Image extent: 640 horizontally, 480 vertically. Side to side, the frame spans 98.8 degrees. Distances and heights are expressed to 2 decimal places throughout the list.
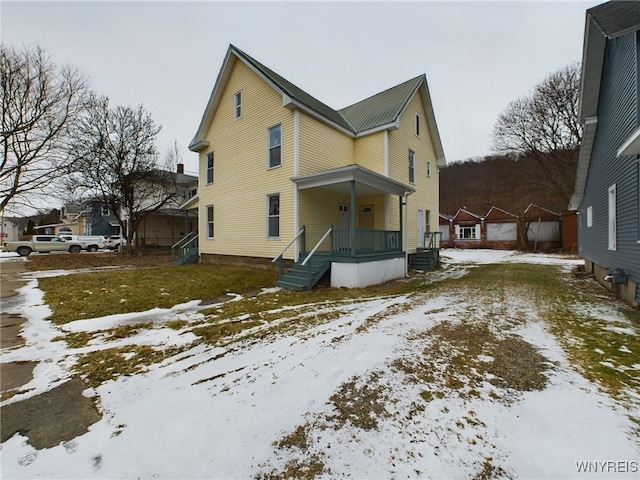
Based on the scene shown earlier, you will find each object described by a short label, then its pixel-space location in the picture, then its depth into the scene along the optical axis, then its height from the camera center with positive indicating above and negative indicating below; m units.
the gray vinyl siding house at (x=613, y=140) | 6.05 +2.84
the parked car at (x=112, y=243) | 27.37 -0.20
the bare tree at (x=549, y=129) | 23.31 +10.07
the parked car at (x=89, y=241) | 24.58 +0.02
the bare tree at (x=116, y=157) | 17.92 +5.77
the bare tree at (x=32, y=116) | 14.26 +7.00
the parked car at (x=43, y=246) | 20.98 -0.33
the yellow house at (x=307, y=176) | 9.84 +2.77
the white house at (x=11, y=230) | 52.60 +2.31
